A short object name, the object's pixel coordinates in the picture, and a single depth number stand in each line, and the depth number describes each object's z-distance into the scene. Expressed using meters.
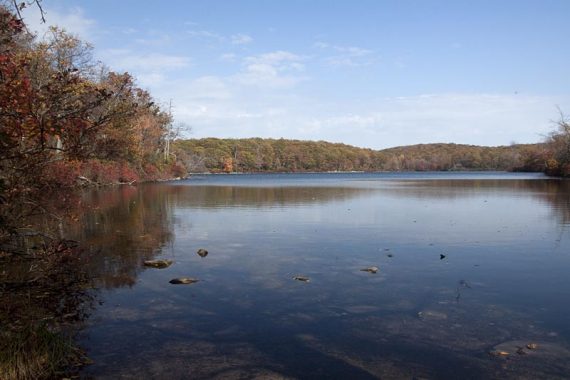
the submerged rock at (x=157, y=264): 12.27
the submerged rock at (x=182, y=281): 10.63
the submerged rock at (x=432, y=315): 8.32
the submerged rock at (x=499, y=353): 6.78
